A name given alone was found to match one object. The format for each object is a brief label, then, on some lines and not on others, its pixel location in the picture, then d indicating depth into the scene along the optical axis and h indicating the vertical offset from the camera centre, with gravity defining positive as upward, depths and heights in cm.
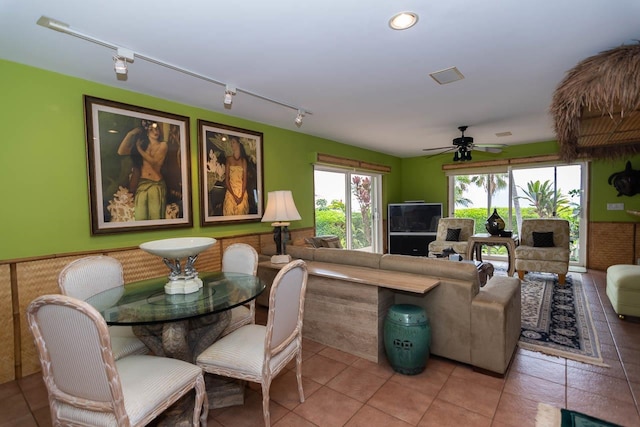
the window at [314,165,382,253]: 529 -4
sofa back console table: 245 -85
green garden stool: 225 -100
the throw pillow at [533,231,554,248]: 492 -61
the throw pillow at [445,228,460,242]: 576 -61
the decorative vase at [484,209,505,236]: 482 -36
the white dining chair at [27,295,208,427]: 122 -71
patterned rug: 259 -124
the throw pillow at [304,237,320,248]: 417 -51
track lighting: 179 +107
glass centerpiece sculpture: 193 -31
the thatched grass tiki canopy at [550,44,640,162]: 164 +54
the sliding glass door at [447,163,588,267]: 557 +14
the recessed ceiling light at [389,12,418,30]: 176 +108
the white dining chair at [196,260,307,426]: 169 -82
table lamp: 323 -8
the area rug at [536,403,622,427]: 174 -127
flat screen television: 642 -29
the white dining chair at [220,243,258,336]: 241 -51
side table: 463 -63
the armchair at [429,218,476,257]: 554 -61
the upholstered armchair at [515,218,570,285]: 450 -72
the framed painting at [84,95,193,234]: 270 +38
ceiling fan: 437 +80
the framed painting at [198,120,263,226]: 349 +40
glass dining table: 167 -58
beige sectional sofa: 225 -82
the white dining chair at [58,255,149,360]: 197 -52
